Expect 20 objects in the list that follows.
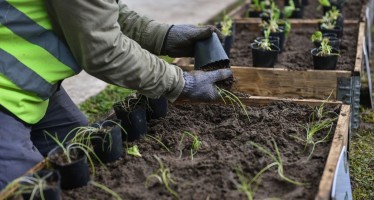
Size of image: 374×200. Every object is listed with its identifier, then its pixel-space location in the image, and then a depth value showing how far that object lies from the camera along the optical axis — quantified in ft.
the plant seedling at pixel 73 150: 7.31
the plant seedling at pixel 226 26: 14.33
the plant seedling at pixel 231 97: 9.53
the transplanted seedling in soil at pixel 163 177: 7.02
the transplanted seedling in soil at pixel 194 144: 8.14
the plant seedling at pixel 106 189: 6.79
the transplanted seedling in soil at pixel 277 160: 7.11
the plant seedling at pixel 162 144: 8.34
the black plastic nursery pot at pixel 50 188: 6.54
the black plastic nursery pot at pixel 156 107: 9.30
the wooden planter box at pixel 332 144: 6.66
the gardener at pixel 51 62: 7.64
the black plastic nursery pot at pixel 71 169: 7.11
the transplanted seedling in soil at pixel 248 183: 6.66
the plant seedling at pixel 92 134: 7.78
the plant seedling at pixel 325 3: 16.15
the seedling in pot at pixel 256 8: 17.69
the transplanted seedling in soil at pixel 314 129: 8.25
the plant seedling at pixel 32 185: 6.49
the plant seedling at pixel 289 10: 15.88
